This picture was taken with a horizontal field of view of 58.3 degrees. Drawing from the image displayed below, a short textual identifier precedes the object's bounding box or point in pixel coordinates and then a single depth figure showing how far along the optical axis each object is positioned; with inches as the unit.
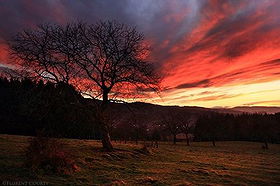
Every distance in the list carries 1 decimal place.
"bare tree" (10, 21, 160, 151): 986.1
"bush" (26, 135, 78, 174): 593.9
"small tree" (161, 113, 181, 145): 3554.6
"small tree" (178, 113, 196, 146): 3499.0
